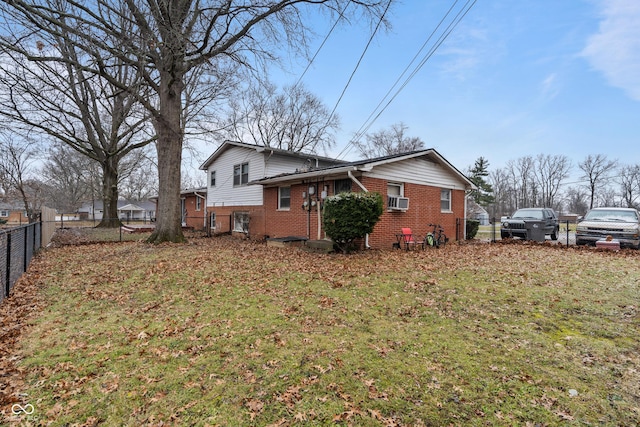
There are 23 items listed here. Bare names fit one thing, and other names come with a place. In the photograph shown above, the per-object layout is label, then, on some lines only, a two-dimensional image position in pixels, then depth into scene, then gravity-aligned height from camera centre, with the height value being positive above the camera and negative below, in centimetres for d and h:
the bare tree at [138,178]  3300 +603
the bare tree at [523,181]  5631 +686
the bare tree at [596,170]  4828 +748
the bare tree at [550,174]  5314 +759
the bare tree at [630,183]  4972 +567
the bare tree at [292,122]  3481 +1106
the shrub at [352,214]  888 +11
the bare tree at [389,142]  4156 +1028
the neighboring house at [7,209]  5500 +156
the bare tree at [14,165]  2495 +450
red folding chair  1083 -77
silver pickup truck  1102 -32
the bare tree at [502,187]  5916 +592
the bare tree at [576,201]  5953 +335
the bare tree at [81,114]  1322 +605
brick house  1070 +96
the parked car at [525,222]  1386 -19
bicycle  1191 -78
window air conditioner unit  1102 +53
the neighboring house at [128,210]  6203 +168
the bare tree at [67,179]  3751 +552
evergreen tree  4856 +584
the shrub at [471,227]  1493 -45
